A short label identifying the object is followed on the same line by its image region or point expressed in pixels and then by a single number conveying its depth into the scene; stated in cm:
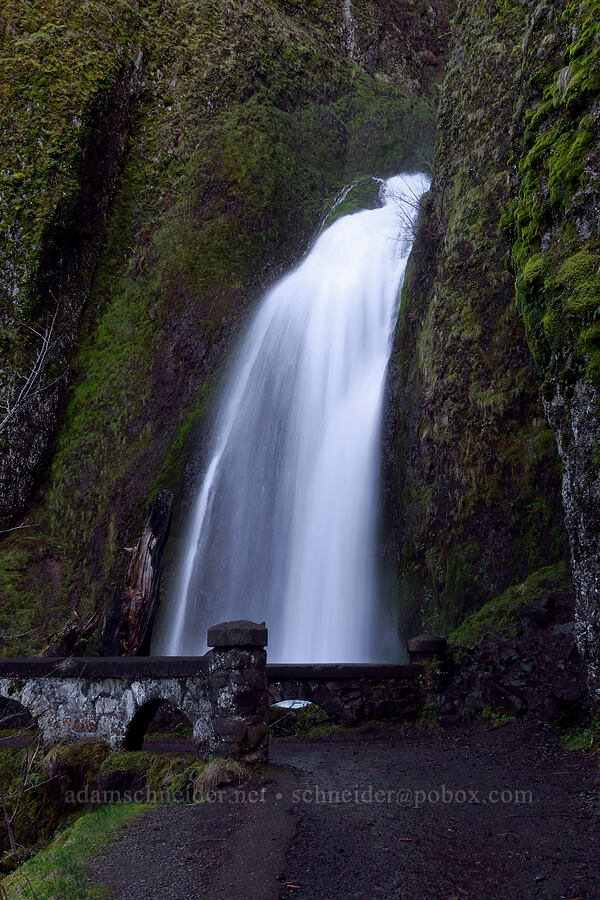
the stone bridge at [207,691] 654
